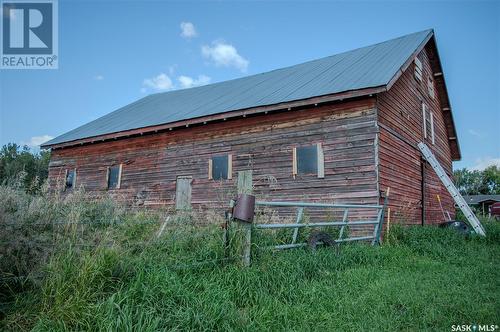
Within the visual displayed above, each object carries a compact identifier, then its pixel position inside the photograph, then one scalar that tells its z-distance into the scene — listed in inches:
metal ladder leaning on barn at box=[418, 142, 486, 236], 441.4
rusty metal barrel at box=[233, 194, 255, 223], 188.7
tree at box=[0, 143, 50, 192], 1707.7
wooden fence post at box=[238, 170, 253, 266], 187.3
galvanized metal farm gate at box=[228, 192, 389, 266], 189.5
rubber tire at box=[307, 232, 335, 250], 243.3
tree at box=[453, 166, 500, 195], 3203.7
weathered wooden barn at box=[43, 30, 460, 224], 427.5
